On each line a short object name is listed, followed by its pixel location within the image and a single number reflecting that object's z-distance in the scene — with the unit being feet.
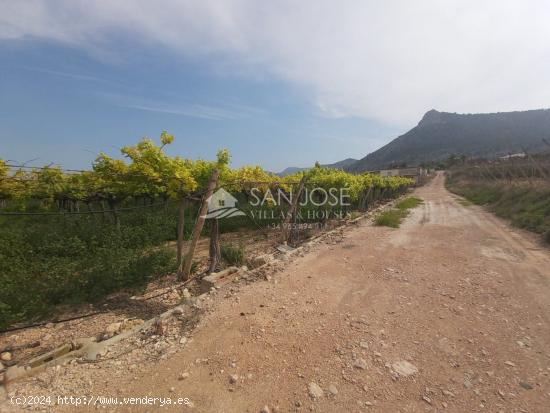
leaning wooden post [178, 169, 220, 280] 15.57
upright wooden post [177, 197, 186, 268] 16.02
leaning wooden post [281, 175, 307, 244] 24.50
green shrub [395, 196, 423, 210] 51.89
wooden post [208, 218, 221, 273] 17.39
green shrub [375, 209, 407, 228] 32.24
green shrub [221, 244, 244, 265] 19.39
